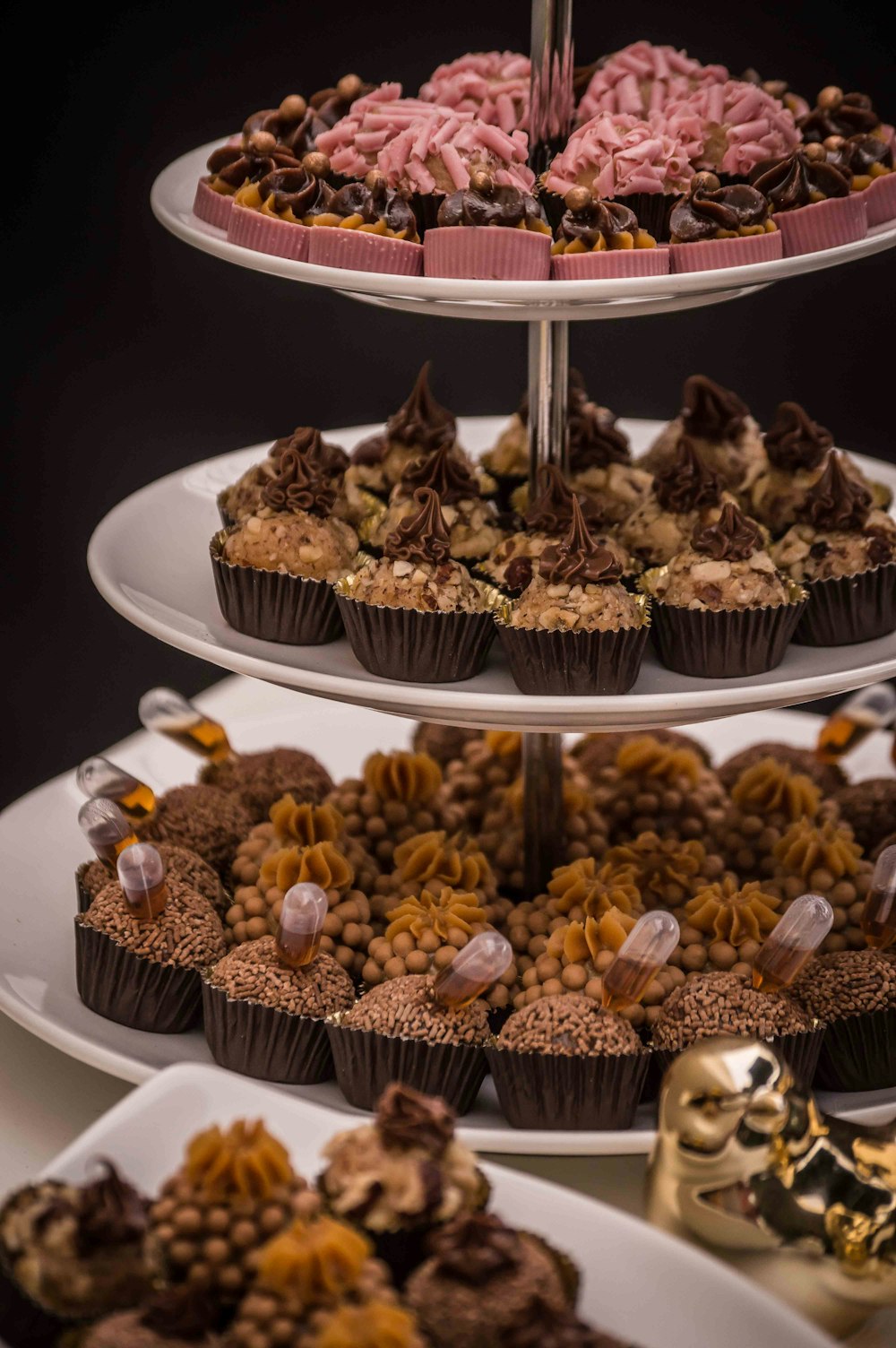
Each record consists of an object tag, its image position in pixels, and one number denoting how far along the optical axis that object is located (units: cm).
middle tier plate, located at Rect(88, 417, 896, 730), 214
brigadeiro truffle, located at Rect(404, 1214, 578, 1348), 160
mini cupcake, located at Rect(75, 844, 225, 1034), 242
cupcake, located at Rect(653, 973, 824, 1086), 224
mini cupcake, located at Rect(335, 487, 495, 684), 225
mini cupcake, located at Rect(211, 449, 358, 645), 237
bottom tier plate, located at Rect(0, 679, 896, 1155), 231
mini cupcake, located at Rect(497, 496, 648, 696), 220
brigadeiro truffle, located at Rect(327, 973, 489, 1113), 223
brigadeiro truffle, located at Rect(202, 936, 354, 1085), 231
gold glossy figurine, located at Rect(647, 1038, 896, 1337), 186
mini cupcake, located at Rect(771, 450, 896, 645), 236
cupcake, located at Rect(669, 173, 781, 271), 206
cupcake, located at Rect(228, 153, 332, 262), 212
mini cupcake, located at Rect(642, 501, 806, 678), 226
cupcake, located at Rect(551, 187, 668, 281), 201
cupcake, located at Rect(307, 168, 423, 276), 206
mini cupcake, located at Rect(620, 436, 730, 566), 251
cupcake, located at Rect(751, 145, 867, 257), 214
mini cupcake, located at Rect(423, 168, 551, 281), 201
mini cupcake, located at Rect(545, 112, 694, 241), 221
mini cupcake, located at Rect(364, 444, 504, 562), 251
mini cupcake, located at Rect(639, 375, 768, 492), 274
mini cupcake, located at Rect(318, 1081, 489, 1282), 171
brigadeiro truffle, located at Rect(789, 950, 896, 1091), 234
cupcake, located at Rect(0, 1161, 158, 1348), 165
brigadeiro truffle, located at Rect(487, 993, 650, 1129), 220
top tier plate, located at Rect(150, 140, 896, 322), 195
